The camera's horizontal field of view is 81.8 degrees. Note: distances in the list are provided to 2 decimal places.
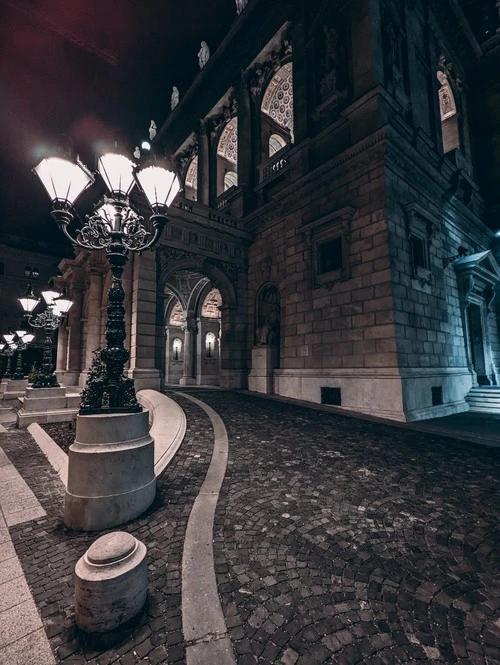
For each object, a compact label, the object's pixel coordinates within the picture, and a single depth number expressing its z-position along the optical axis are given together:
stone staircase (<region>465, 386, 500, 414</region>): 10.86
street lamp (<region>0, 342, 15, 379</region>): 20.84
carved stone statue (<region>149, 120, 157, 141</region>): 30.43
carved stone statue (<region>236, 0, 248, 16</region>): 19.09
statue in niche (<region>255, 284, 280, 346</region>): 13.38
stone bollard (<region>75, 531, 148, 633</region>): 1.87
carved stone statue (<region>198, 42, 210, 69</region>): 22.97
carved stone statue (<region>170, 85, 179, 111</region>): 27.88
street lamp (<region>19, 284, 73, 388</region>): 10.04
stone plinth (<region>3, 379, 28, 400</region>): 15.19
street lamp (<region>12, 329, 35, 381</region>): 15.37
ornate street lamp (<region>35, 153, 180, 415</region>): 3.64
